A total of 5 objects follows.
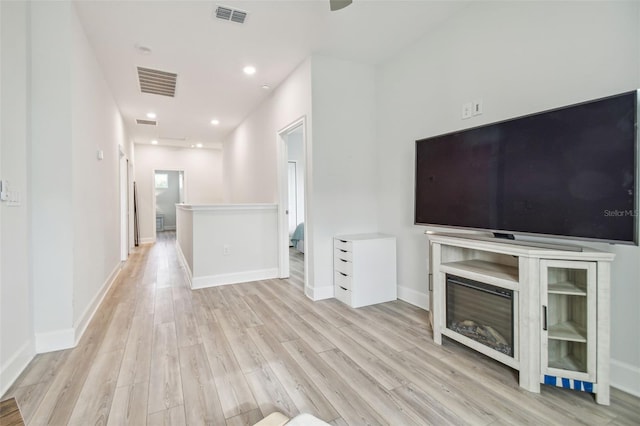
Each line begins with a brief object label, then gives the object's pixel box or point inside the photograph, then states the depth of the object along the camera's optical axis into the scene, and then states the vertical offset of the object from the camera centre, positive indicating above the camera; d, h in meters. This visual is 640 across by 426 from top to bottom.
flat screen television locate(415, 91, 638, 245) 1.43 +0.21
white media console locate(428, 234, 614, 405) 1.49 -0.60
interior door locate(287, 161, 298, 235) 6.86 +0.32
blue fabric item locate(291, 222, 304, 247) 5.96 -0.51
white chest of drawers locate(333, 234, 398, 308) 2.97 -0.63
